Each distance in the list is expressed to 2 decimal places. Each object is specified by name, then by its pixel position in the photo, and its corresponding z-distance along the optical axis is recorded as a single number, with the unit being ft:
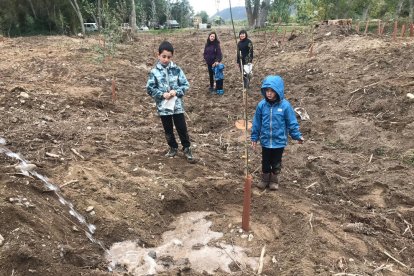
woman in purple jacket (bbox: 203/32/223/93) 32.35
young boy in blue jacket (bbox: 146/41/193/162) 16.25
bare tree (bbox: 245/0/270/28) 111.75
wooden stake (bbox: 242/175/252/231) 12.46
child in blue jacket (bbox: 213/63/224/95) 32.50
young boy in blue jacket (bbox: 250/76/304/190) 14.25
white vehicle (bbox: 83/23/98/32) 130.81
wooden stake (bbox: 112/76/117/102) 28.12
